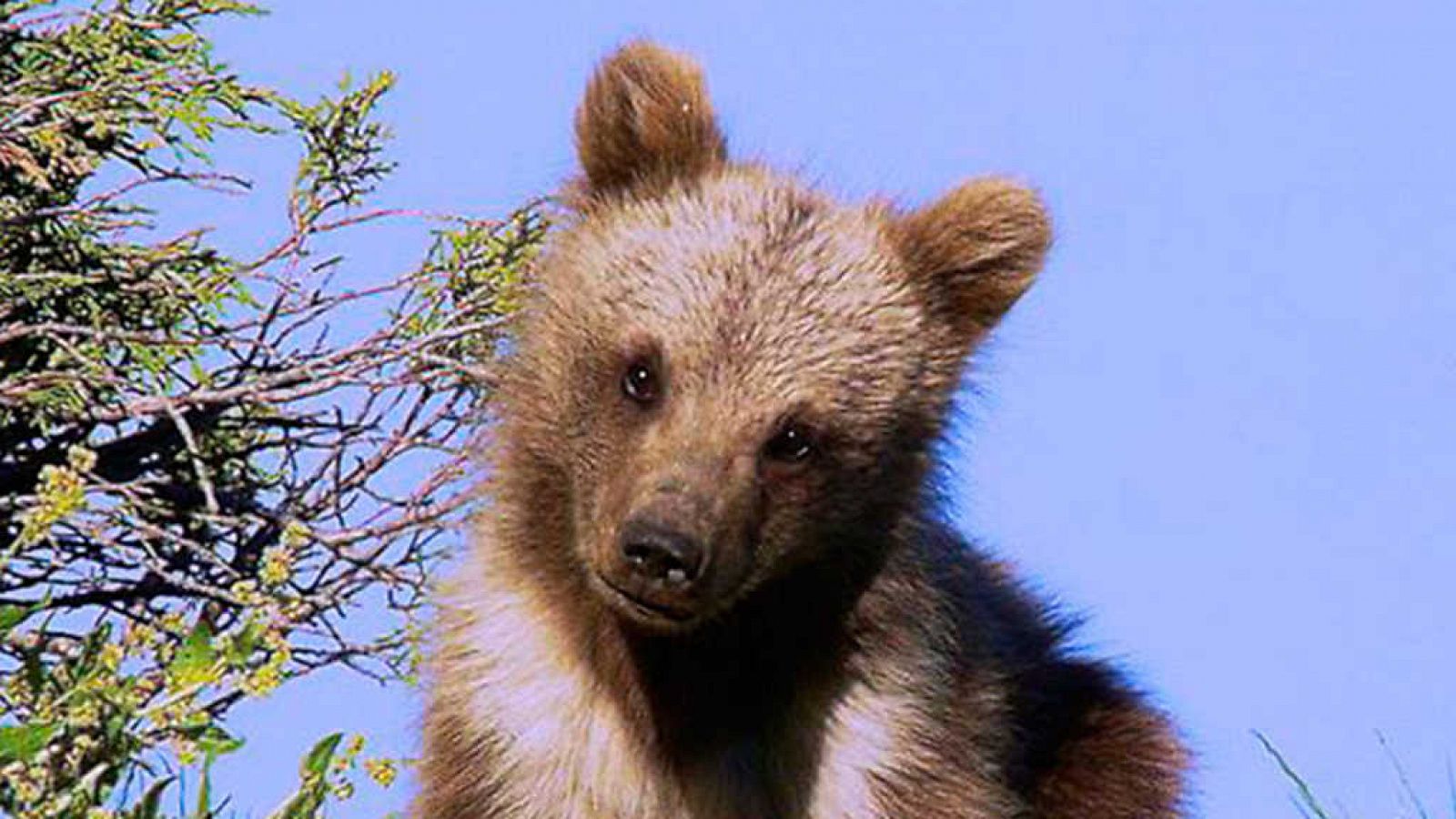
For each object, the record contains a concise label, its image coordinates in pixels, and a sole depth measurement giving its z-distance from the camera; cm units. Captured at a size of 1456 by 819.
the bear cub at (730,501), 1037
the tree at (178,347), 1741
